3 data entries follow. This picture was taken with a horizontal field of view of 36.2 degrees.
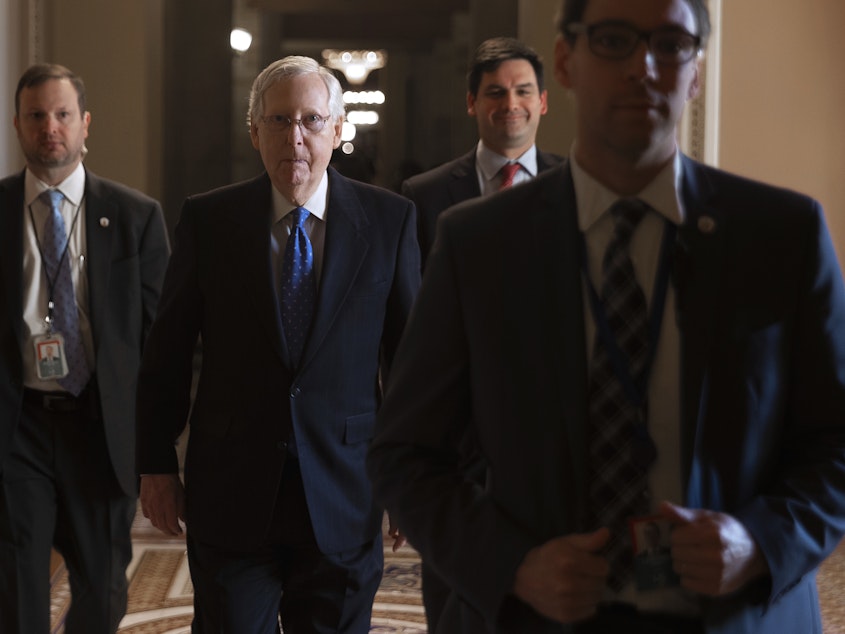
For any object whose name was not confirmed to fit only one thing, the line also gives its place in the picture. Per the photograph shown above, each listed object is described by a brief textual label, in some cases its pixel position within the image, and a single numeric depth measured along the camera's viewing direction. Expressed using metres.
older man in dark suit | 3.21
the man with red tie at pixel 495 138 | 4.16
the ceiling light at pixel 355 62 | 22.12
